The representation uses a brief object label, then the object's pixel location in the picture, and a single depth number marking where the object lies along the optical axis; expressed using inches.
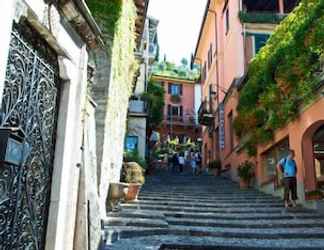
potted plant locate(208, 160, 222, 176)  849.2
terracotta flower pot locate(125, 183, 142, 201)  390.6
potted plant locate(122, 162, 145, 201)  393.4
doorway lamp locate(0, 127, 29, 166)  116.0
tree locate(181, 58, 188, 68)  2026.1
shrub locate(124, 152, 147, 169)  510.2
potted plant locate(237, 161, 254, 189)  589.0
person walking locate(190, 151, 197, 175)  912.3
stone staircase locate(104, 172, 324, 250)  269.4
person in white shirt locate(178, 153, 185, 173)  925.8
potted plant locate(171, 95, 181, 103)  1590.8
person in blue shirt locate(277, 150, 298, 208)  398.6
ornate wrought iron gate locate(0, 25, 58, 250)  126.7
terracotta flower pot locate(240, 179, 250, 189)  599.8
